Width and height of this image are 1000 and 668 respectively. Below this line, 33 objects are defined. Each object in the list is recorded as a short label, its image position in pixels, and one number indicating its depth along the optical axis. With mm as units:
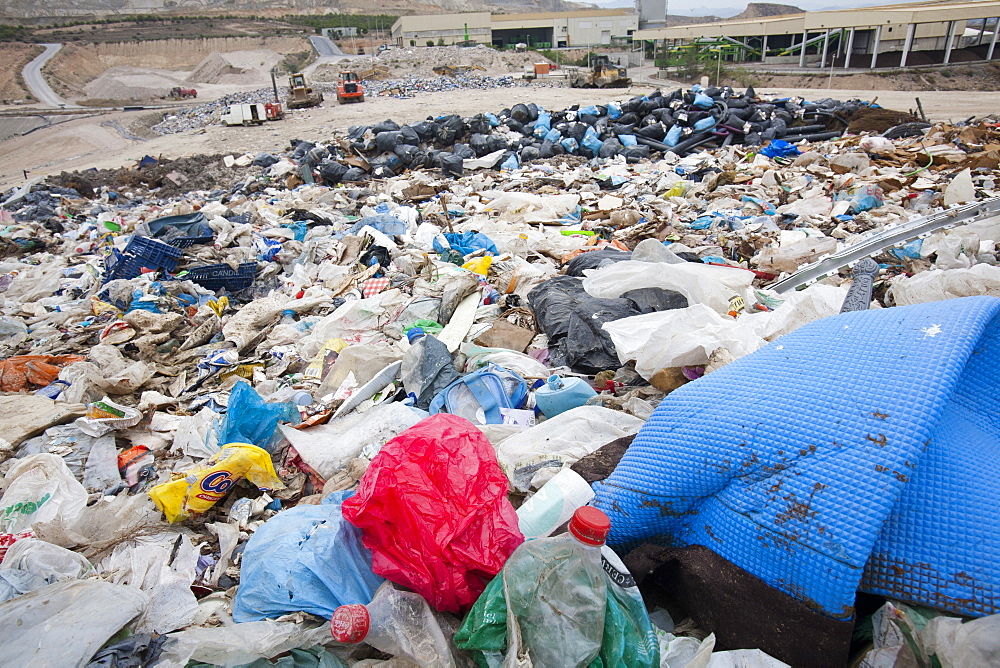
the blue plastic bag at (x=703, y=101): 10883
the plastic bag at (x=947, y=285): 2748
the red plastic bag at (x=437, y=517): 1470
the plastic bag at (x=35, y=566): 1731
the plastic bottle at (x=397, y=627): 1334
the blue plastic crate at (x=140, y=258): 5273
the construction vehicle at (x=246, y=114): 17438
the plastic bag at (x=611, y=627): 1285
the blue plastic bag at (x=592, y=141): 10398
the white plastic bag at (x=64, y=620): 1342
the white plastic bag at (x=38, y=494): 2279
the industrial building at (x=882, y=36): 23156
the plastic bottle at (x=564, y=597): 1256
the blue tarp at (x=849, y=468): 1176
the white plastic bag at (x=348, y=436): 2471
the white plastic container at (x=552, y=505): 1668
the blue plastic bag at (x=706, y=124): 10297
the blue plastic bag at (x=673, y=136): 10203
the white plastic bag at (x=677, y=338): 2473
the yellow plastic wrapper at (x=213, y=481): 2176
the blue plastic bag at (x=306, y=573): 1538
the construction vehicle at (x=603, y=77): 20906
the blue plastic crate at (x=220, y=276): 5184
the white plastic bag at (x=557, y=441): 1956
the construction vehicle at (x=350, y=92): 20906
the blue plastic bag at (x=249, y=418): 2604
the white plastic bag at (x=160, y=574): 1696
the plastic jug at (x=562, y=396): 2562
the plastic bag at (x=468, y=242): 5418
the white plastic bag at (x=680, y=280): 3260
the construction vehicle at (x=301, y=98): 20391
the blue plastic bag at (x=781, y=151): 8883
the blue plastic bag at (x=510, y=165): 9838
